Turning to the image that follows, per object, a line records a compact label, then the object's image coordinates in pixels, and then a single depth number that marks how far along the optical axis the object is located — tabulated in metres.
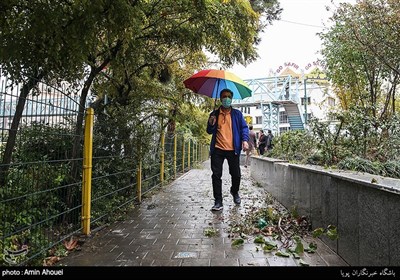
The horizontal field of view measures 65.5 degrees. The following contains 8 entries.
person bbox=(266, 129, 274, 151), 14.08
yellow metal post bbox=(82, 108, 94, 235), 3.80
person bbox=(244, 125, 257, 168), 13.50
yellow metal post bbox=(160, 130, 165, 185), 7.34
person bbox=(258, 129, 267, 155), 14.52
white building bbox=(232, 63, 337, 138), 22.38
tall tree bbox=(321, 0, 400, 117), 7.04
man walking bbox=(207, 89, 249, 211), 5.12
